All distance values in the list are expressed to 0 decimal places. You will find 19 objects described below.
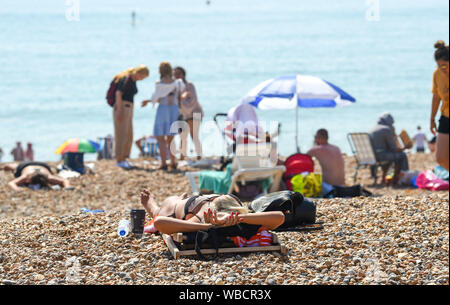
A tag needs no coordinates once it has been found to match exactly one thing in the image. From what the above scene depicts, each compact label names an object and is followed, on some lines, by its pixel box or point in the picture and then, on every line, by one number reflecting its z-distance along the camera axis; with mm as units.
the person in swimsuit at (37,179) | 19815
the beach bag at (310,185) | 15814
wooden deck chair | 9346
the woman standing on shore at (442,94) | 12350
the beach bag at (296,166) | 16805
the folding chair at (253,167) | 16508
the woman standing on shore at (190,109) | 22094
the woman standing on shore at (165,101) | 21408
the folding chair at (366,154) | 20597
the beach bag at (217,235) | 9354
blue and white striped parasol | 18599
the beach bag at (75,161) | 21970
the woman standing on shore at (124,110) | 21455
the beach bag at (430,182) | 18537
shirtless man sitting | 17195
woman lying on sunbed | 9331
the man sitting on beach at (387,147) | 20316
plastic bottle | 10665
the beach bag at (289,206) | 10704
